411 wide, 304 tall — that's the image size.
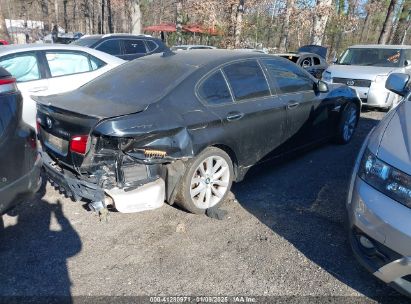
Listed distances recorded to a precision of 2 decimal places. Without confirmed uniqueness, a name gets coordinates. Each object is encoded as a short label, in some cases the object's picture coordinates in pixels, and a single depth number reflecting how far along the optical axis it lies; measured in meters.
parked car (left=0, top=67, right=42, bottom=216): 2.69
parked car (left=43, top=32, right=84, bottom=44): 16.94
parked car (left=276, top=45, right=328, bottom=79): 10.34
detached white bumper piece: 2.96
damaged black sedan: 2.93
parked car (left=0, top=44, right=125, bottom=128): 5.12
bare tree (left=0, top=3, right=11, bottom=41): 11.65
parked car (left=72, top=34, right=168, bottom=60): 9.35
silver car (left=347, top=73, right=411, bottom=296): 2.14
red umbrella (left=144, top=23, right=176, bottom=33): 23.19
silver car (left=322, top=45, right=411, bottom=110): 8.10
